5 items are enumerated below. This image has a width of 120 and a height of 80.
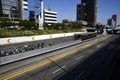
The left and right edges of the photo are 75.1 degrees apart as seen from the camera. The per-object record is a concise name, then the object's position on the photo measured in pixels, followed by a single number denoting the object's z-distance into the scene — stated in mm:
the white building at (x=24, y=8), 76086
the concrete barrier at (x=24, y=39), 22151
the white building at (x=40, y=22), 48468
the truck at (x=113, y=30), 70220
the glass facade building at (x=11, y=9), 65547
